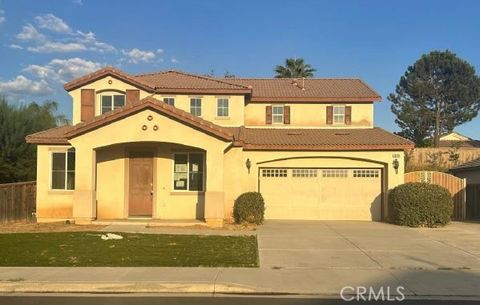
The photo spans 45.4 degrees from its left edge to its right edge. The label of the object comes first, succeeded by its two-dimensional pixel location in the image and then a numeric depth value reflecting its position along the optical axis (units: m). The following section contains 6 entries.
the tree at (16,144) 28.91
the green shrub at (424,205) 21.02
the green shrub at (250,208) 20.61
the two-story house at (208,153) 20.14
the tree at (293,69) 55.61
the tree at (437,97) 61.94
